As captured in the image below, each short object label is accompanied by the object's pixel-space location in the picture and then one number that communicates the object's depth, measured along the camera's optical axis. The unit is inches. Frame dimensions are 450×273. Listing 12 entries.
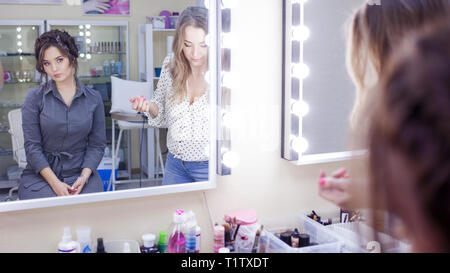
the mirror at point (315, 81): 49.3
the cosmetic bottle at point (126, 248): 44.4
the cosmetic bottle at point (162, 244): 45.8
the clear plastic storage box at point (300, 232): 47.5
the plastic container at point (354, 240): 48.0
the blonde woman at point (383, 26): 44.2
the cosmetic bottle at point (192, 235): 45.5
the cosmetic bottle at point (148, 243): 45.0
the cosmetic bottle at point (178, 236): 45.4
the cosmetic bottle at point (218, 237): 46.1
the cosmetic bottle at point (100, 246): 43.5
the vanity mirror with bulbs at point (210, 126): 41.9
